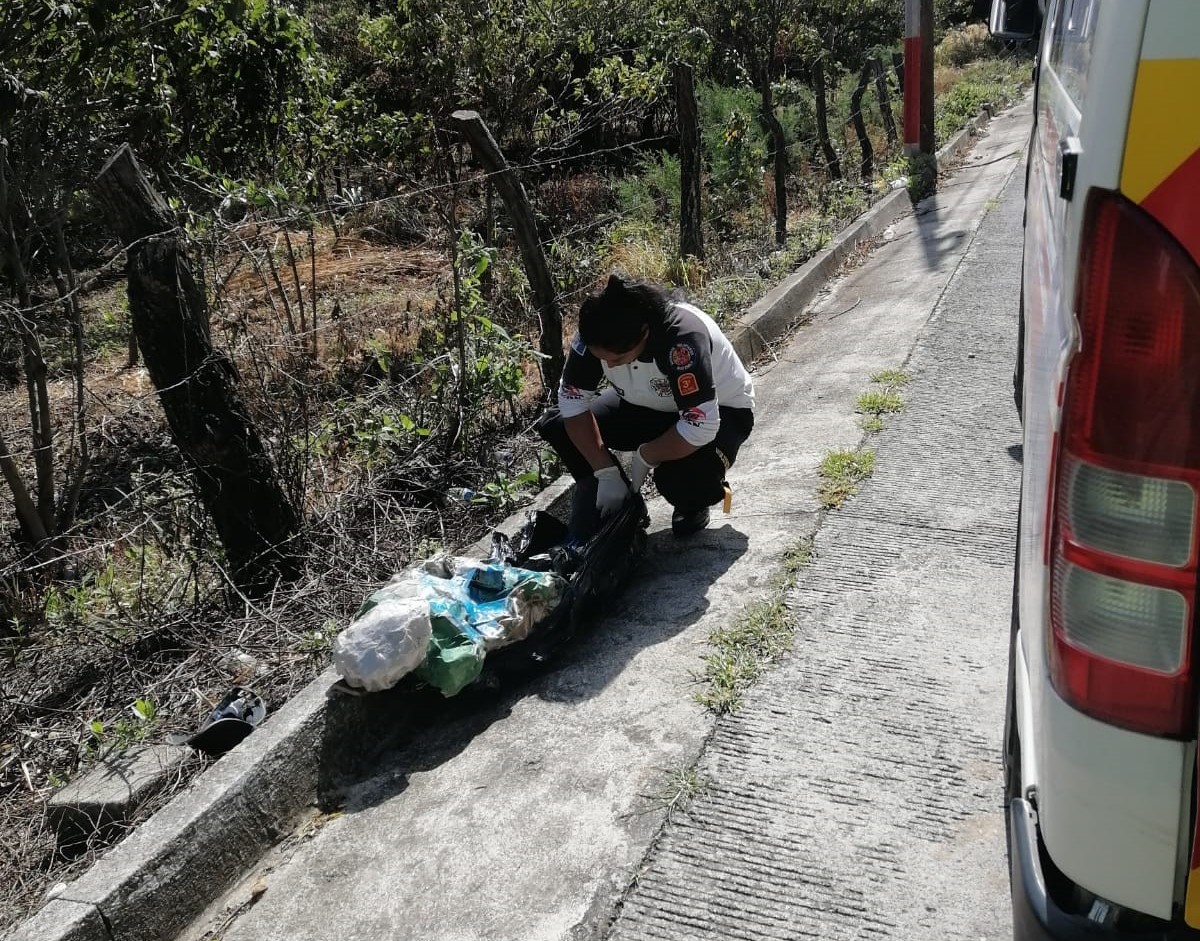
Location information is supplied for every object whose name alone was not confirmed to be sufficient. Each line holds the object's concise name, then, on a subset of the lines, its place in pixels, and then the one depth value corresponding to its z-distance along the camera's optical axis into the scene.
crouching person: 3.70
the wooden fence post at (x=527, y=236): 4.95
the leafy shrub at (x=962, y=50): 26.91
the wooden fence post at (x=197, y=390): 3.55
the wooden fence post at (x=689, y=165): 7.29
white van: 1.29
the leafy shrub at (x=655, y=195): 10.07
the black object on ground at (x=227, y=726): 3.05
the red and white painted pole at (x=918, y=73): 10.84
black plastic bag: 3.45
